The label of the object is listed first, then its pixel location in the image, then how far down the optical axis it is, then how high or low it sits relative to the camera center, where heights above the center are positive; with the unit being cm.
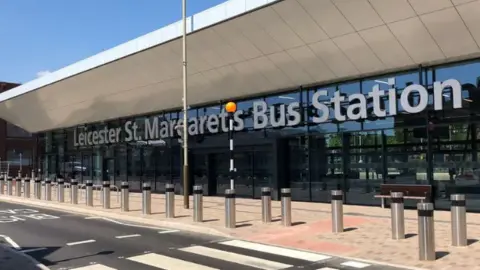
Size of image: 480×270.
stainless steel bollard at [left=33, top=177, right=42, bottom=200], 2416 -141
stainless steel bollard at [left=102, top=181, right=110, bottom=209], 1847 -130
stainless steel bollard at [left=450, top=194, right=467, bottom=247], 970 -131
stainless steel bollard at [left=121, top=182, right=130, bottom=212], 1725 -132
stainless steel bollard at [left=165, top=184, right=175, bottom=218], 1493 -128
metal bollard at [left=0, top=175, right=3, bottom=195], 2881 -152
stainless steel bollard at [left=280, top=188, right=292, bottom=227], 1261 -128
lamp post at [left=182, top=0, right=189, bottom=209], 1622 +197
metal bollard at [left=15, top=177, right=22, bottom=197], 2631 -136
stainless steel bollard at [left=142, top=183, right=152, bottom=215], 1591 -139
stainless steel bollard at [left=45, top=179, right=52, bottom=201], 2303 -143
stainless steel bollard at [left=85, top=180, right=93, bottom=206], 1959 -133
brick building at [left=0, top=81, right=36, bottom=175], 5769 +188
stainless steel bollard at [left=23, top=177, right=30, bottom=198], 2491 -139
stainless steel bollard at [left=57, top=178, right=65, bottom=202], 2183 -141
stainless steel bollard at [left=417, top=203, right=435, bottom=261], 860 -135
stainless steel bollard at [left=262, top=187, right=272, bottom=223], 1312 -128
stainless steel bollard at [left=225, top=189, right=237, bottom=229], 1263 -130
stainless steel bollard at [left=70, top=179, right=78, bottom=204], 2073 -130
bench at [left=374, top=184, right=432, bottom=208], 1516 -111
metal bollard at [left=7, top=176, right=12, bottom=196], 2753 -142
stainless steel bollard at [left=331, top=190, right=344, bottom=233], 1162 -130
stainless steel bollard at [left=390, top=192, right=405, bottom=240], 1052 -130
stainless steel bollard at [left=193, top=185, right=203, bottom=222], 1370 -127
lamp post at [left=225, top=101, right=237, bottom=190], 1517 +152
